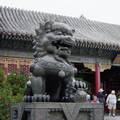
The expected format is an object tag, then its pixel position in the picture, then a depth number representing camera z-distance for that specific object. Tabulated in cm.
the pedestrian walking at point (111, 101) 1547
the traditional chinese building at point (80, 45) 1636
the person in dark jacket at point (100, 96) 1606
